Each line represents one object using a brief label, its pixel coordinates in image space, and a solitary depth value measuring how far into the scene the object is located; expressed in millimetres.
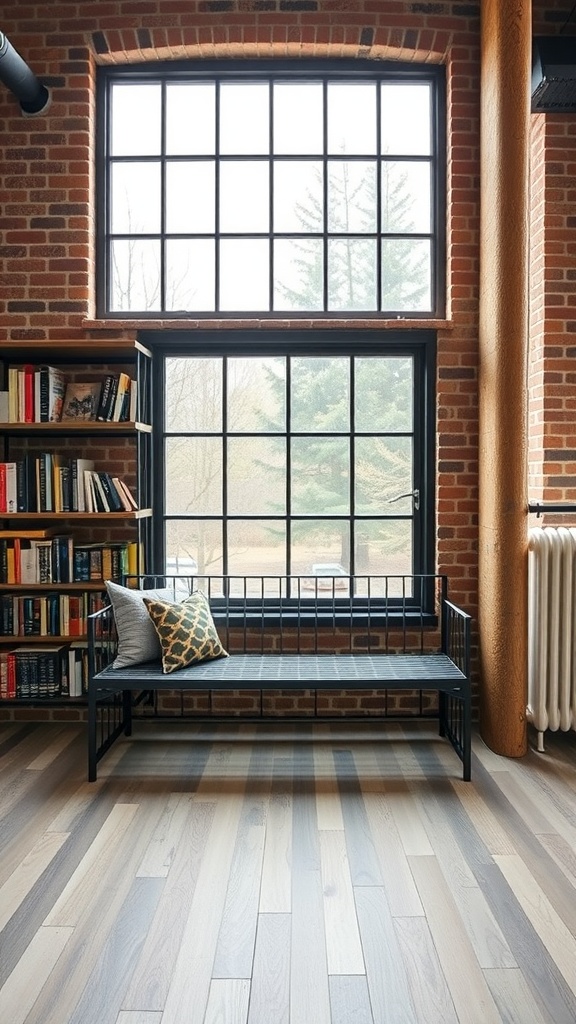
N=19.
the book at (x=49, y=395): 3457
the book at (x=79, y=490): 3494
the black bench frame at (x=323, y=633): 3340
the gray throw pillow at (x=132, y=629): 3270
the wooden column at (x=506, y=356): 3271
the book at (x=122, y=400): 3510
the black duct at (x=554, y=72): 3305
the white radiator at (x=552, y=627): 3318
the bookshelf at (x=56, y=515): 3461
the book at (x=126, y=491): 3537
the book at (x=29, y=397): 3453
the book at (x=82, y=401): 3570
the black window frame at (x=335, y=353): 3740
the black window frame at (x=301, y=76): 3801
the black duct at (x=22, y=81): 3285
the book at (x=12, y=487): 3470
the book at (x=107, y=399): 3514
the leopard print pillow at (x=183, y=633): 3229
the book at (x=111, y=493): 3518
